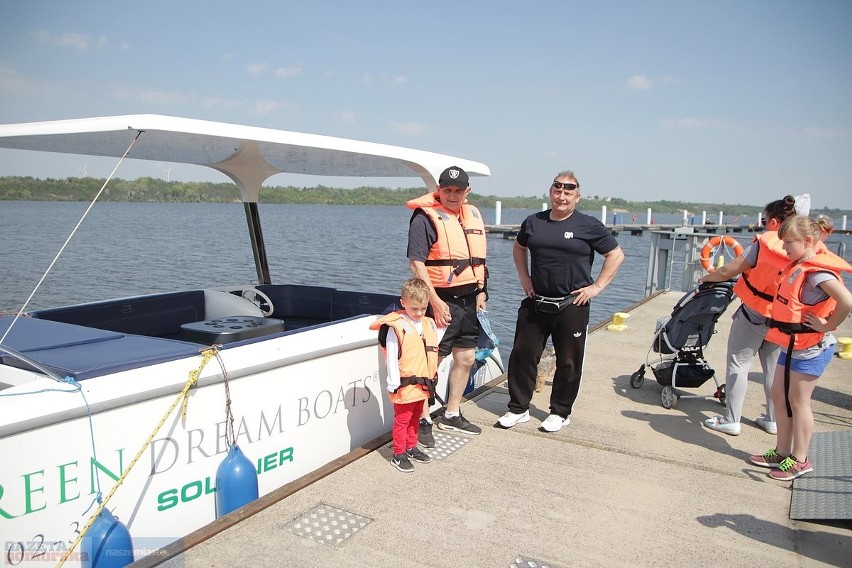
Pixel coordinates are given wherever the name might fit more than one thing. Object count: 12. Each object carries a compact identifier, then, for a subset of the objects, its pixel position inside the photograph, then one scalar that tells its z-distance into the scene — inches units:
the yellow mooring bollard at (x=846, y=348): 275.7
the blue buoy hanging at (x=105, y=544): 109.5
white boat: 105.3
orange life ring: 257.9
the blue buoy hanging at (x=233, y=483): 131.5
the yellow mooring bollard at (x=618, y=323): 342.3
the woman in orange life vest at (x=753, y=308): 166.2
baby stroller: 199.9
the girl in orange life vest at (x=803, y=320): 137.6
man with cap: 159.9
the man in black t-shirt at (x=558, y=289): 165.9
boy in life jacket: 145.7
